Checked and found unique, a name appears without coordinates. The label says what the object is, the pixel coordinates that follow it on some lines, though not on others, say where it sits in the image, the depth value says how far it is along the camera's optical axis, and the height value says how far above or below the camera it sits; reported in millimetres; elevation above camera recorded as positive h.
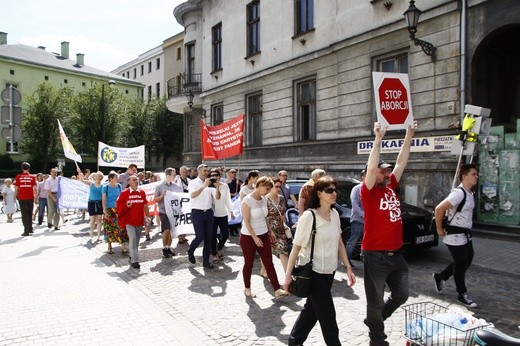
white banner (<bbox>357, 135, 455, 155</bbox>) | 12197 +523
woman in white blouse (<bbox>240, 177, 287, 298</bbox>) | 6332 -1101
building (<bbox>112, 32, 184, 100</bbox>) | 48500 +12657
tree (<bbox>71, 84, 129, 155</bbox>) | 44094 +4508
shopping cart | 3104 -1272
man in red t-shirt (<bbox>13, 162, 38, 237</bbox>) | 12733 -1038
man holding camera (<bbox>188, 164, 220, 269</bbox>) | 8328 -918
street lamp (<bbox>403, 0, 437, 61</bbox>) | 11531 +3704
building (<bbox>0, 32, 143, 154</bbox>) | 49875 +11560
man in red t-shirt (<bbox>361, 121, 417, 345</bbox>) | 4129 -855
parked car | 8469 -1294
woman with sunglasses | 3895 -915
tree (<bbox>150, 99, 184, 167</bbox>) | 45750 +3109
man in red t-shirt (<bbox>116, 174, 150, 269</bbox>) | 8438 -1067
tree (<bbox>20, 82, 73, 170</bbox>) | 45031 +3966
